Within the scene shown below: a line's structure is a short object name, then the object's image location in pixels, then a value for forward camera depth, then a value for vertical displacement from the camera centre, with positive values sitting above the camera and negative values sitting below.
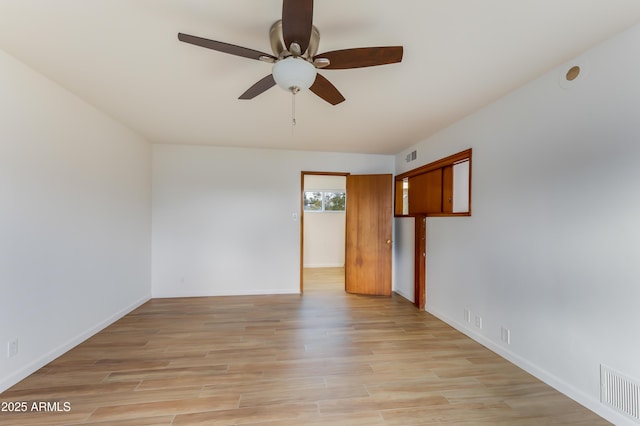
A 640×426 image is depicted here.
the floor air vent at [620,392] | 1.51 -1.07
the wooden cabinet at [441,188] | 3.00 +0.37
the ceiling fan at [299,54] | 1.33 +0.91
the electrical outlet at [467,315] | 2.80 -1.08
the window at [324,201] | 6.78 +0.36
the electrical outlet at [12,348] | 1.89 -0.99
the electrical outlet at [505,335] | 2.33 -1.08
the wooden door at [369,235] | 4.34 -0.34
